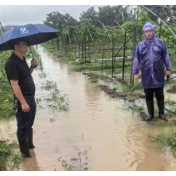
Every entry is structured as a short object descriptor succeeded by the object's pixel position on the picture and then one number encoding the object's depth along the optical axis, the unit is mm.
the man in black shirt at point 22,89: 2646
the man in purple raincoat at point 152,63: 3938
